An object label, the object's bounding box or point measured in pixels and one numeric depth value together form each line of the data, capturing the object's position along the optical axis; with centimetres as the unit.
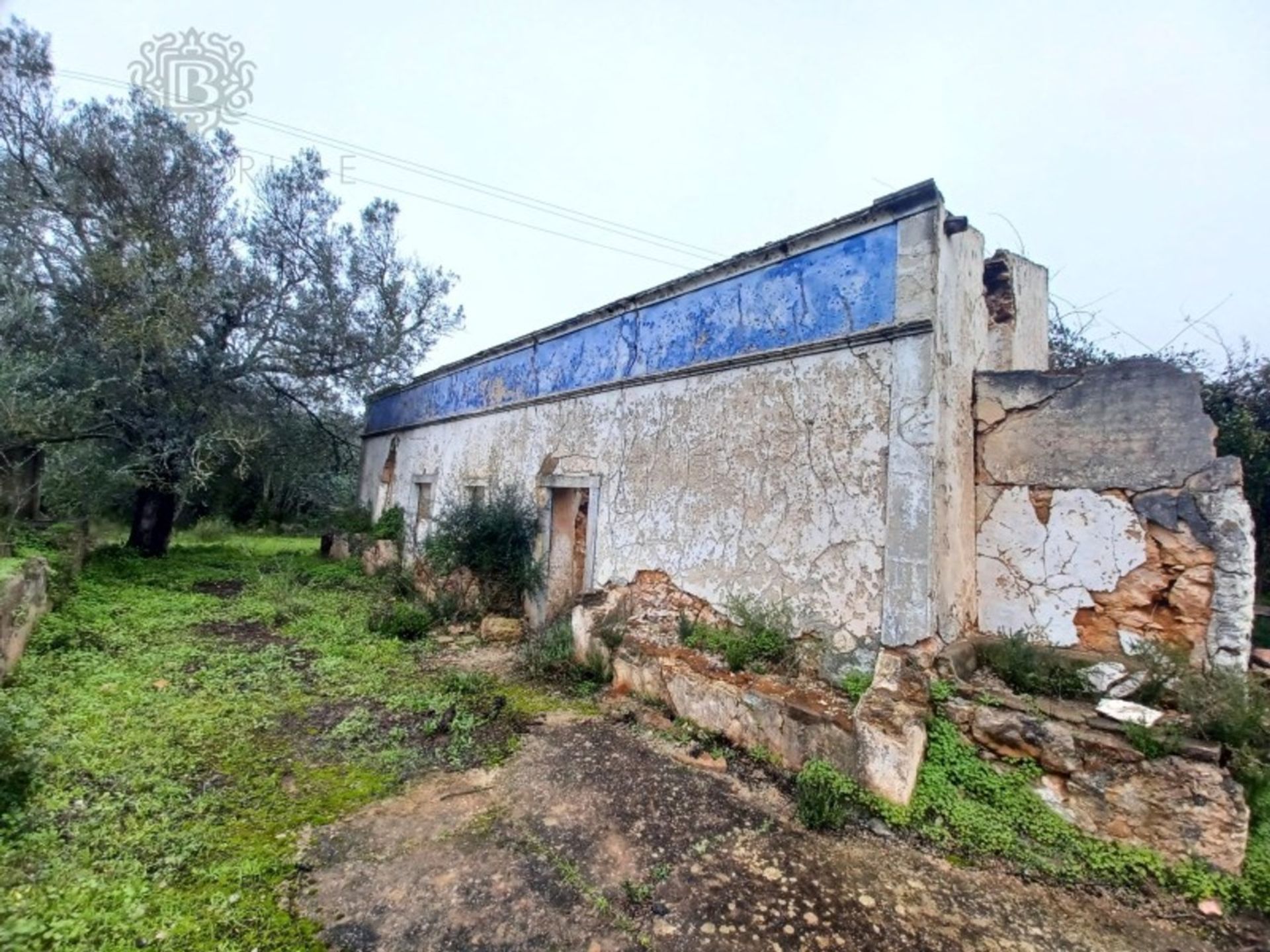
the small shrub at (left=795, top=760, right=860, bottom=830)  334
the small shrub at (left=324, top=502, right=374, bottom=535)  1309
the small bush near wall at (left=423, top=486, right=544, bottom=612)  743
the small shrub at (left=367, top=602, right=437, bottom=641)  700
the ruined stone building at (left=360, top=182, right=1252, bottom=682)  386
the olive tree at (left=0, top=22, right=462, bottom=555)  796
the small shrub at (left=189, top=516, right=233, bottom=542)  1494
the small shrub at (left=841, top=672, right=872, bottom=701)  404
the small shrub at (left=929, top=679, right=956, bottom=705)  370
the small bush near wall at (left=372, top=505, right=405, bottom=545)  1167
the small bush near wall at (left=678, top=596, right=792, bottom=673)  453
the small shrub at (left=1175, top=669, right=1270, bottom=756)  300
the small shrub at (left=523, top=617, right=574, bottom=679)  580
